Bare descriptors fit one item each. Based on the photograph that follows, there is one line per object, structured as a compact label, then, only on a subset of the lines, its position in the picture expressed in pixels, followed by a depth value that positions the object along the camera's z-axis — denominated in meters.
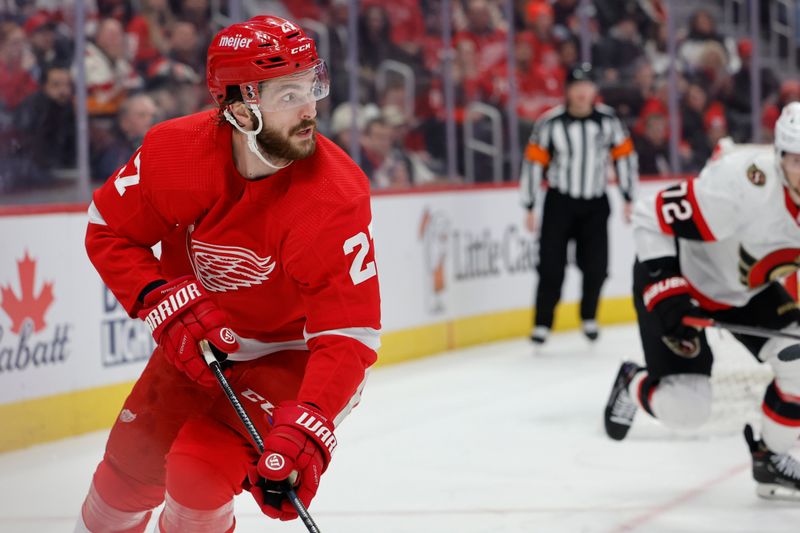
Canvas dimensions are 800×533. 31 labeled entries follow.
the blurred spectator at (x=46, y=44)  10.06
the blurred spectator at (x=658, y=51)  18.58
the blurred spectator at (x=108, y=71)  10.58
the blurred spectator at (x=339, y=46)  13.63
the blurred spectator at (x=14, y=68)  9.87
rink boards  9.19
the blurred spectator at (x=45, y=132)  10.02
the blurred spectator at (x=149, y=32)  11.13
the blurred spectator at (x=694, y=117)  18.92
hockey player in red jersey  4.63
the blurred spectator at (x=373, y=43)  14.10
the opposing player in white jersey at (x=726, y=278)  7.17
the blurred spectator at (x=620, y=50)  18.05
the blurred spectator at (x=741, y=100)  19.59
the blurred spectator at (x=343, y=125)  13.61
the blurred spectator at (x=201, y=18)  11.75
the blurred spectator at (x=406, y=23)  14.66
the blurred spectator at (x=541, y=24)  16.94
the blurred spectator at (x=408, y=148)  14.62
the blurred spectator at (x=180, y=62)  11.38
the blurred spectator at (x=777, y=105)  19.92
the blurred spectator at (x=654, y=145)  18.22
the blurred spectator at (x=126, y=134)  10.60
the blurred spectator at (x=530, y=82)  16.55
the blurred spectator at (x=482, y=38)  15.91
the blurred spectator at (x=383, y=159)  14.03
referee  14.08
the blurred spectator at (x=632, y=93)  18.20
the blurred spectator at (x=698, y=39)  18.95
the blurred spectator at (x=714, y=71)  19.23
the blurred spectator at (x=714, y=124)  19.25
